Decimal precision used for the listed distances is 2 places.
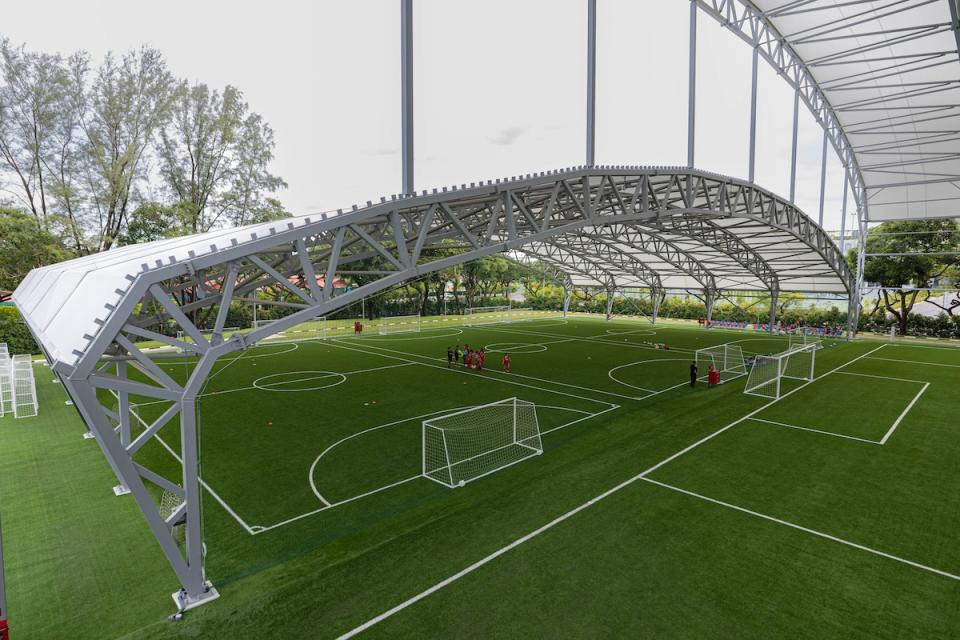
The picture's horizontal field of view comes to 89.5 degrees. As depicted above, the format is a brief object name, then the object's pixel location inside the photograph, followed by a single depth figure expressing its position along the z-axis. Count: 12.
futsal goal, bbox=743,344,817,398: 21.22
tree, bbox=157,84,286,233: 34.84
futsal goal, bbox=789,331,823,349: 38.12
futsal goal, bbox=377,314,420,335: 43.83
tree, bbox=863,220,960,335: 41.25
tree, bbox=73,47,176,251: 31.97
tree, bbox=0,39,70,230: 29.97
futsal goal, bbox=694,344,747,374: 25.81
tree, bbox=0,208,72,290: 26.51
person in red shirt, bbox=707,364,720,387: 22.23
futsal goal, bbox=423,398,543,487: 12.43
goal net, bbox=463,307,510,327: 52.22
